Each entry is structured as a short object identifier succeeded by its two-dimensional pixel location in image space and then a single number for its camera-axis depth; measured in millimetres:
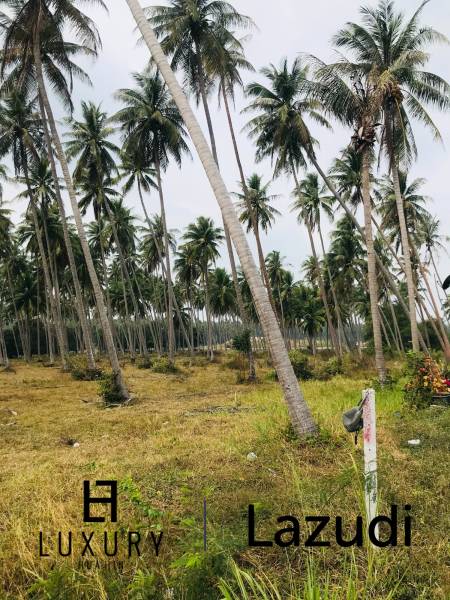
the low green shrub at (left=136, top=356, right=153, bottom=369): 27266
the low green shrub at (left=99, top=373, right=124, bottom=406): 13852
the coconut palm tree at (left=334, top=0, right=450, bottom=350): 14984
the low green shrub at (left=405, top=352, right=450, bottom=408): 9398
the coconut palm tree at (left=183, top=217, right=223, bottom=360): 36062
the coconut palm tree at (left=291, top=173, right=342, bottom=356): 30922
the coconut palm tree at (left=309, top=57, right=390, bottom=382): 14445
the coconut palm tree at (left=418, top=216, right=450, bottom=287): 35625
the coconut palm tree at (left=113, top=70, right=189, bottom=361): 24312
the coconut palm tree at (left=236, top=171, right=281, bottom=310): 29328
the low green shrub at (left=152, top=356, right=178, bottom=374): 24109
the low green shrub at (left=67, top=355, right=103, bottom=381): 20188
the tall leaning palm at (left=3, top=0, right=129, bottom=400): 14766
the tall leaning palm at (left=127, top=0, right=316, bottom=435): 6875
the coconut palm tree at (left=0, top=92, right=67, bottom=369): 23500
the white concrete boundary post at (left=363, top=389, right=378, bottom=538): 3188
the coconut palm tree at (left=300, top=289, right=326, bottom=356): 52875
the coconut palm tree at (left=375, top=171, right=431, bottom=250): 27469
